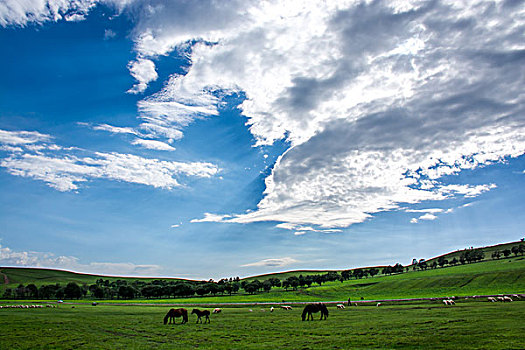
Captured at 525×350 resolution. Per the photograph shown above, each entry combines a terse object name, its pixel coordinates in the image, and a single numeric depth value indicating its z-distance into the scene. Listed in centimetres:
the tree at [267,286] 18888
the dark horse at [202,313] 4274
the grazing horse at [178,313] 4184
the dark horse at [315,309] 4281
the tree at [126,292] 17638
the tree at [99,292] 17509
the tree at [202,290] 18162
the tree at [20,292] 17538
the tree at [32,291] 17988
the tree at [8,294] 17255
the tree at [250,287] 17938
